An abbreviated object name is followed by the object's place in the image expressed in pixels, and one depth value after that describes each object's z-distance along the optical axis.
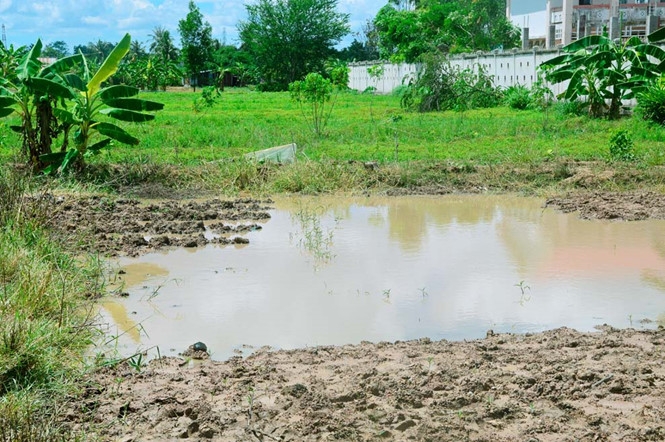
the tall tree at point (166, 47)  61.64
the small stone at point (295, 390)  4.56
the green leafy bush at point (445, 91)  23.77
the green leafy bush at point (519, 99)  23.20
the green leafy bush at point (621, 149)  12.95
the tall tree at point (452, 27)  42.53
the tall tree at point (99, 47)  76.78
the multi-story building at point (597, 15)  36.81
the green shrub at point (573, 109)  19.31
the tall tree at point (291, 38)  49.53
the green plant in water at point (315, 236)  8.52
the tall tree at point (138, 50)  64.31
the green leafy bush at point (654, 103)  16.42
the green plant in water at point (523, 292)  6.83
